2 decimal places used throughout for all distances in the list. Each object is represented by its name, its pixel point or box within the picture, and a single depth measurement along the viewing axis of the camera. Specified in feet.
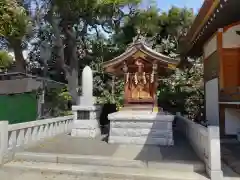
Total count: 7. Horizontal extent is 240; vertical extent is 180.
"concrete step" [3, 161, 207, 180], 11.30
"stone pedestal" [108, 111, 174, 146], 17.45
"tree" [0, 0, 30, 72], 17.16
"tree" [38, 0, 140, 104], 32.87
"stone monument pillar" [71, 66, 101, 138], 20.64
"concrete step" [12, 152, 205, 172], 12.10
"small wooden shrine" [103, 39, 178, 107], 19.27
